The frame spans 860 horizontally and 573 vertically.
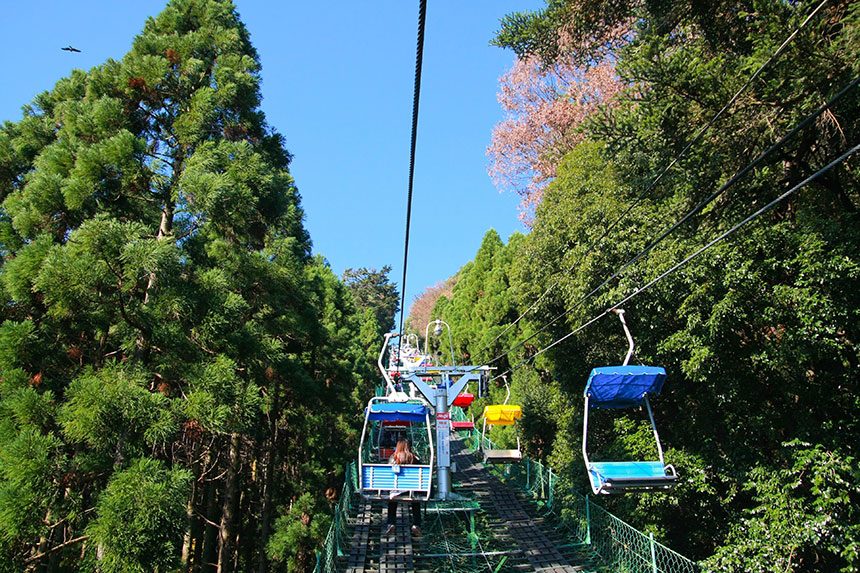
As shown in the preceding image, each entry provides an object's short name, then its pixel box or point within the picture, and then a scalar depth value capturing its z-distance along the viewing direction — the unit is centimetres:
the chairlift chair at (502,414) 1428
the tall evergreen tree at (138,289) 482
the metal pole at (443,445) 1015
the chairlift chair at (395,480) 879
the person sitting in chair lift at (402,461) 947
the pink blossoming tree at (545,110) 1817
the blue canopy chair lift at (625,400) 696
